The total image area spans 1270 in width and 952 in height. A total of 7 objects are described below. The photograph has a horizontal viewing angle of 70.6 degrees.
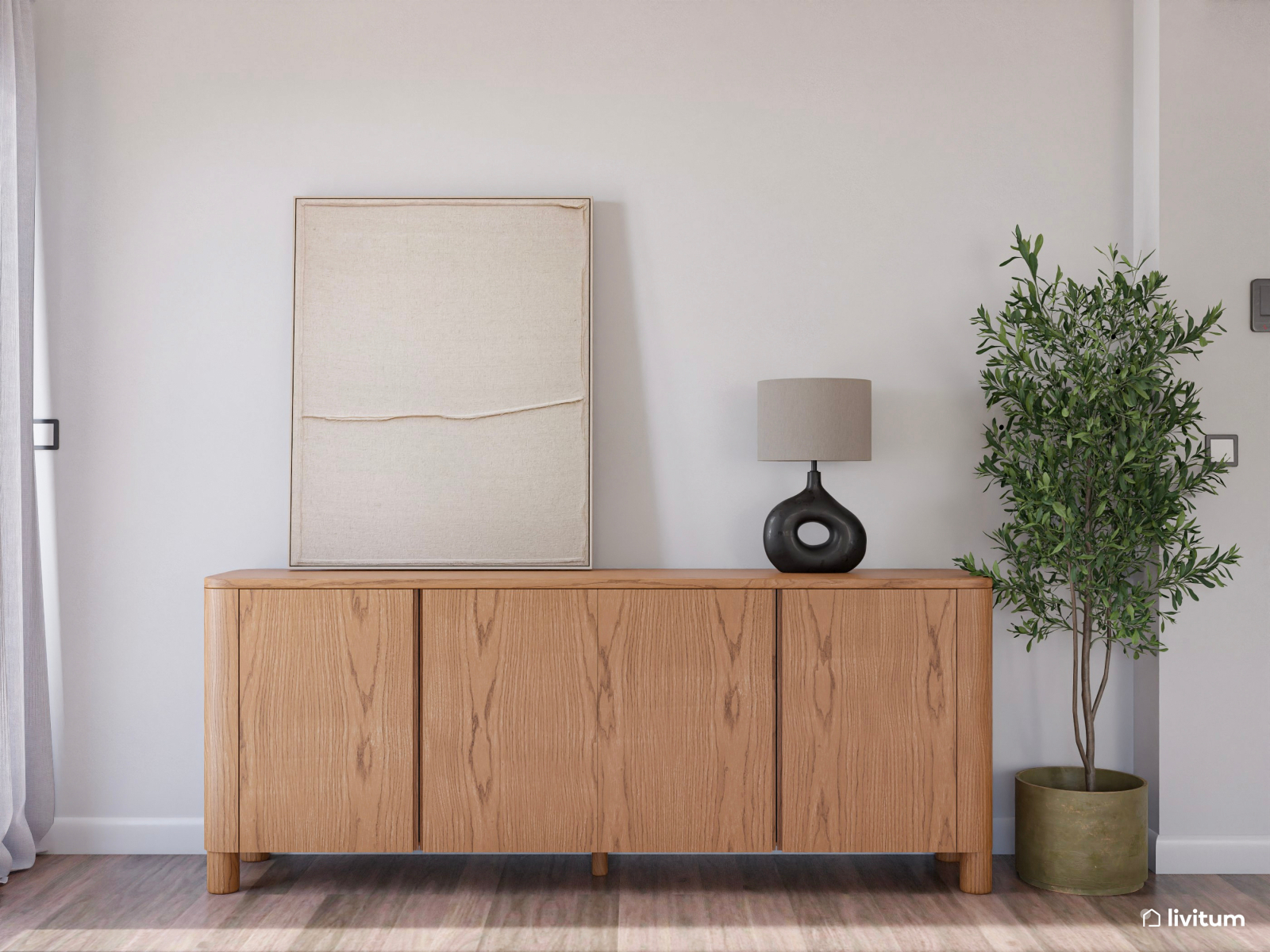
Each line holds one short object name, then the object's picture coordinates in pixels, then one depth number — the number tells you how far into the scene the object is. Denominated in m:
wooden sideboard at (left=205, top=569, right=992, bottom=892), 2.39
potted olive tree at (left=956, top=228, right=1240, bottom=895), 2.43
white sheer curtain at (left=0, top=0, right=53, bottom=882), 2.54
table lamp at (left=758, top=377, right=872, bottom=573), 2.50
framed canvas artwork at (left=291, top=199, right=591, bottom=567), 2.69
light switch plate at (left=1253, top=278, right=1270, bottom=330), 2.66
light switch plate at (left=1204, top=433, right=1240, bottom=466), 2.65
